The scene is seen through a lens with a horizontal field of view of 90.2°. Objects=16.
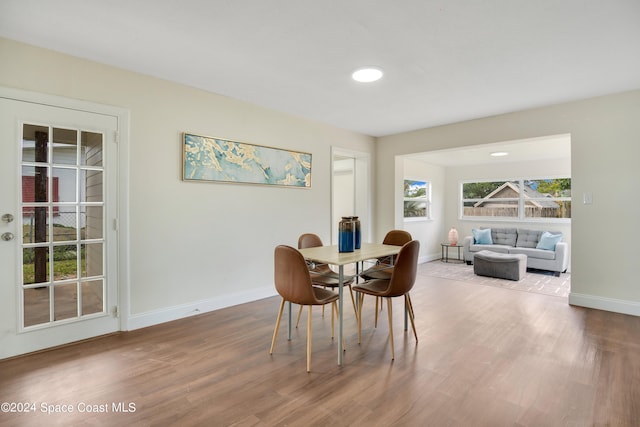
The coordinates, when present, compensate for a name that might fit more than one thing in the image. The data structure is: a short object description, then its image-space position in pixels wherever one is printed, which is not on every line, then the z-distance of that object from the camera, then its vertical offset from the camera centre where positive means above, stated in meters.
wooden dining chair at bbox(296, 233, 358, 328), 2.79 -0.58
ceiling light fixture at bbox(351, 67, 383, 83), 2.82 +1.25
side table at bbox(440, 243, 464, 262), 7.12 -0.91
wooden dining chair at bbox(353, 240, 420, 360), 2.37 -0.51
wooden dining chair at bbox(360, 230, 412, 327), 3.00 -0.54
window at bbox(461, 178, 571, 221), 6.36 +0.27
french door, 2.38 -0.12
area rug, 4.52 -1.10
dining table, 2.30 -0.35
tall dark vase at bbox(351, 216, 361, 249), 2.80 -0.19
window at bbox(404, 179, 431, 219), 6.88 +0.28
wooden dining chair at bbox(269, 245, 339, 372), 2.20 -0.49
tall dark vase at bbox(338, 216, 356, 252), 2.73 -0.22
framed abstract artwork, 3.31 +0.57
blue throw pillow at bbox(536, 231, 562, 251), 5.79 -0.53
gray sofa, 5.62 -0.68
